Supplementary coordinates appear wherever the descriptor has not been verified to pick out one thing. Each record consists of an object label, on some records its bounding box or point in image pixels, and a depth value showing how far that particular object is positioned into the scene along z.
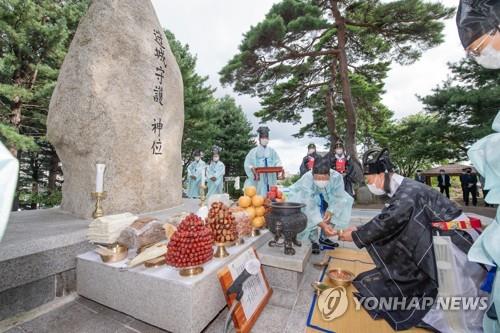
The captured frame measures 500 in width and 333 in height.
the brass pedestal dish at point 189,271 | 2.17
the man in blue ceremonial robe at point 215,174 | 10.04
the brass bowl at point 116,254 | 2.51
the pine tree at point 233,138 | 19.73
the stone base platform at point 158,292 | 2.03
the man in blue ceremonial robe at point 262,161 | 7.04
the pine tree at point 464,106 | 9.40
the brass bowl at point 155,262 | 2.36
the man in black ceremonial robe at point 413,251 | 2.37
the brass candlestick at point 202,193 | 4.35
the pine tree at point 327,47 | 11.38
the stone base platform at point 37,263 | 2.24
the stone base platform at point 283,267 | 2.95
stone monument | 3.68
